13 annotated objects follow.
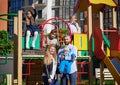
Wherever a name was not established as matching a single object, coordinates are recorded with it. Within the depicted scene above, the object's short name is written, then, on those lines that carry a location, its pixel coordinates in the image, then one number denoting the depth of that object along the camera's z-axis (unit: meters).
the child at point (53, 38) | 10.06
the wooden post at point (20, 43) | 9.89
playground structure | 9.95
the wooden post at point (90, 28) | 10.57
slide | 10.05
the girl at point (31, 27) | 10.87
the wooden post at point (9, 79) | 9.76
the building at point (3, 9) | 47.33
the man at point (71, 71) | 9.00
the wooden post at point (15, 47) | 10.19
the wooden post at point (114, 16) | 12.03
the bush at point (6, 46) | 10.83
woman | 8.48
